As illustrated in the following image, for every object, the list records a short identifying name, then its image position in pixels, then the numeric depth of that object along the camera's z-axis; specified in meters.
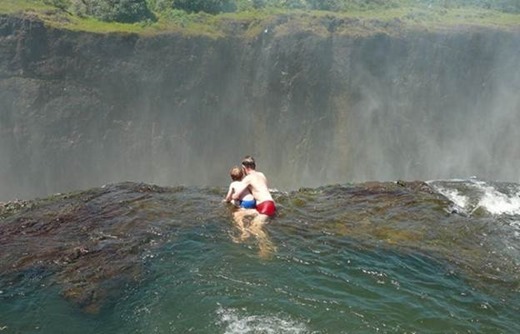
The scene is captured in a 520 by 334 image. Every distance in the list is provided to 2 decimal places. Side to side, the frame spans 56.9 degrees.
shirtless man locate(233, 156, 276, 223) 9.95
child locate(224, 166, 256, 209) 10.20
